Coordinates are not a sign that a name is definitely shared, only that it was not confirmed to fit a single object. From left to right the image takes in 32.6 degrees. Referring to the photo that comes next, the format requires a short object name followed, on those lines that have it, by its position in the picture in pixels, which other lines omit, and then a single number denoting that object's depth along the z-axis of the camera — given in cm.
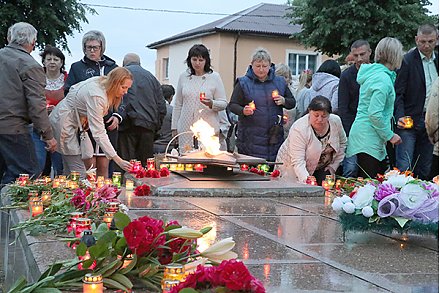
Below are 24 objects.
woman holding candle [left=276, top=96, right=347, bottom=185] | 664
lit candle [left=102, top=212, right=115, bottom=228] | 362
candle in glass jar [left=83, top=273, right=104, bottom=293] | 237
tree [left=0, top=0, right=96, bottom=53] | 1920
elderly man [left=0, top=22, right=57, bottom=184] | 647
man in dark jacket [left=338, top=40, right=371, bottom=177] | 768
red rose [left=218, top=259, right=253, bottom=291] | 210
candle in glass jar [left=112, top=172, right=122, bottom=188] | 588
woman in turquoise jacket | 664
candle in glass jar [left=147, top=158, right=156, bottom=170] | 647
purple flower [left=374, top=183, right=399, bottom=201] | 360
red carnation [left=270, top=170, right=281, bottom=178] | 679
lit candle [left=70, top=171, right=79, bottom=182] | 552
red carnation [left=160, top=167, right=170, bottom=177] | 630
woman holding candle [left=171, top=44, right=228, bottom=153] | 780
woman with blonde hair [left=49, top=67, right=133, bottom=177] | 635
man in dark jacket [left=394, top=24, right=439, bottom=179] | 757
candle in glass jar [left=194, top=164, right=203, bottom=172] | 634
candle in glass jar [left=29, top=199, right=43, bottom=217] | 407
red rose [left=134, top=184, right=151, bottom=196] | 547
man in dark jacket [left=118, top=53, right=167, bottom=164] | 814
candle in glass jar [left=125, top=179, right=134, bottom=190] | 598
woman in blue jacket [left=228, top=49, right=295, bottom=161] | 765
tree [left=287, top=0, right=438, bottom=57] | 2370
